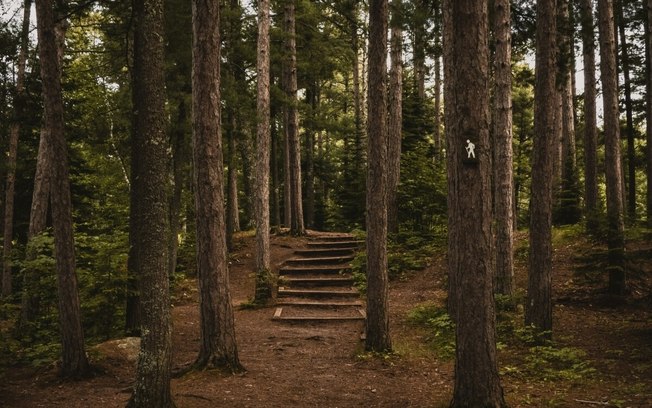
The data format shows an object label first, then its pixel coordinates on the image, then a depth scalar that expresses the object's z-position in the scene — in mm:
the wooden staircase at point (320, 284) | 12250
